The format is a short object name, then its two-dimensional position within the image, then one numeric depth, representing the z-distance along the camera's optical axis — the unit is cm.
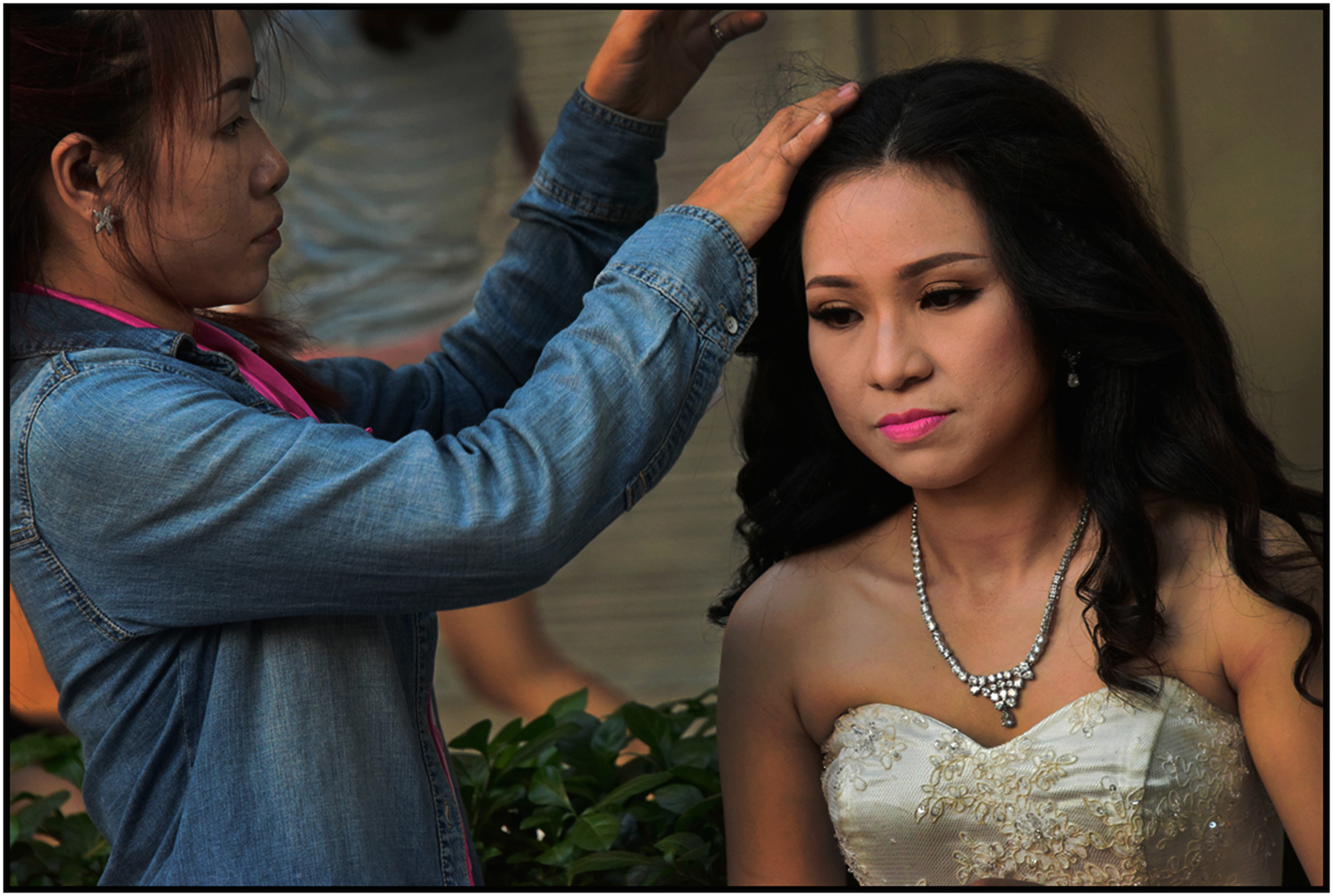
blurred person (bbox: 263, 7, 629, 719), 438
